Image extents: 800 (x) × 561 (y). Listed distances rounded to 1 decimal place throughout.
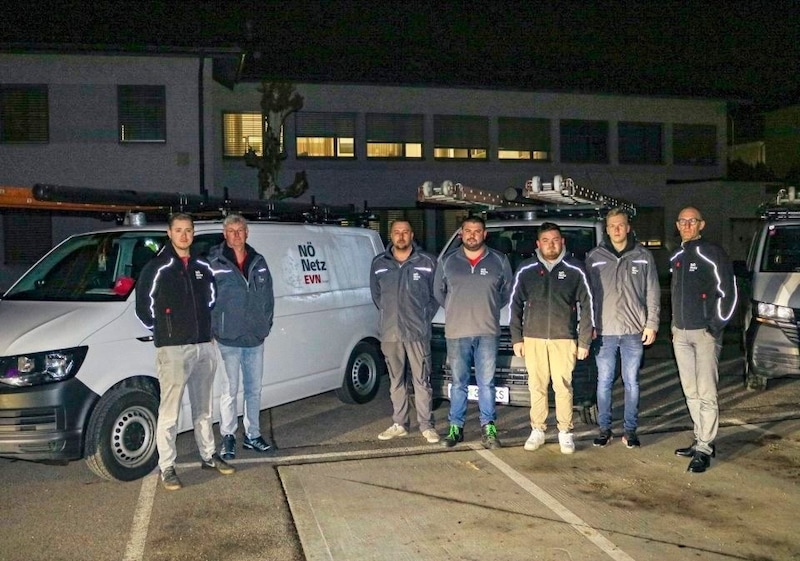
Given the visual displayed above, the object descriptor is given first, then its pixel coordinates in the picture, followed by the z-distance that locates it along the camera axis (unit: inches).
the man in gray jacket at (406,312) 295.4
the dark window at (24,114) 776.9
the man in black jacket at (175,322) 241.0
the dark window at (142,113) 784.3
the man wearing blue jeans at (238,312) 270.2
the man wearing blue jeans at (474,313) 283.1
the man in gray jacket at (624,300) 276.7
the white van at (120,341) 232.7
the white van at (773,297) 342.3
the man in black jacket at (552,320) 273.9
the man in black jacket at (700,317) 257.1
